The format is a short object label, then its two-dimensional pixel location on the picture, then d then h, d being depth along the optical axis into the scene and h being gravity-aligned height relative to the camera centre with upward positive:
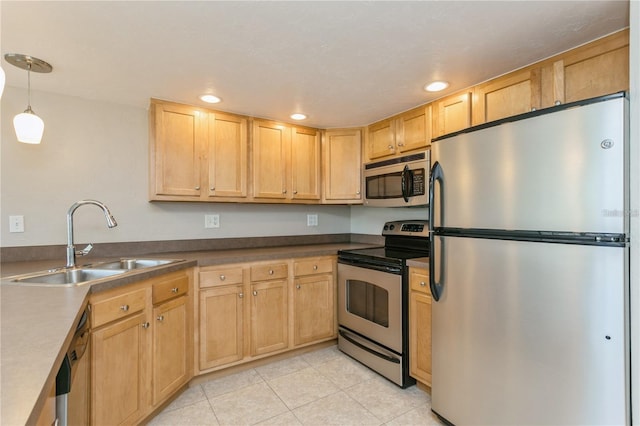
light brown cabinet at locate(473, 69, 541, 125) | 1.83 +0.71
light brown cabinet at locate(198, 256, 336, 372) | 2.35 -0.80
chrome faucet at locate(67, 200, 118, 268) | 1.94 -0.13
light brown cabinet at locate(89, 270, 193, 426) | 1.56 -0.78
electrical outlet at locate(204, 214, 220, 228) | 2.87 -0.09
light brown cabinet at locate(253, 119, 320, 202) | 2.87 +0.47
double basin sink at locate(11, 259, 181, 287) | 1.70 -0.37
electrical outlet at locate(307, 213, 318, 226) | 3.47 -0.09
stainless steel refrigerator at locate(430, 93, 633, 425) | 1.19 -0.26
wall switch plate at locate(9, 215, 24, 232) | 2.13 -0.07
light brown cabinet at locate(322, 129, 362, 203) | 3.17 +0.46
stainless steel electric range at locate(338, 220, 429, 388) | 2.27 -0.71
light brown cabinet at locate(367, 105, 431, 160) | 2.53 +0.68
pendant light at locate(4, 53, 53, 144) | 1.77 +0.54
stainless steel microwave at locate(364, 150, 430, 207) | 2.45 +0.25
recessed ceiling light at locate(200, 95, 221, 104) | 2.37 +0.87
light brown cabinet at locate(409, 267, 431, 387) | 2.11 -0.79
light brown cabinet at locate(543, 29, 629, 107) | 1.51 +0.72
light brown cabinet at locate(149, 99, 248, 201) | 2.43 +0.47
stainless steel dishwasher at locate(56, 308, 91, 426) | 0.99 -0.62
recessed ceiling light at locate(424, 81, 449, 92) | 2.13 +0.87
